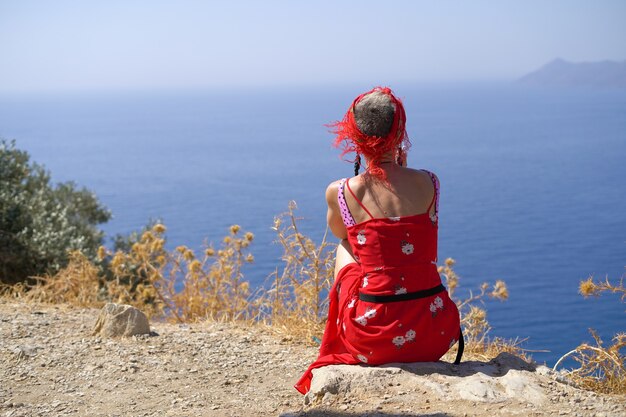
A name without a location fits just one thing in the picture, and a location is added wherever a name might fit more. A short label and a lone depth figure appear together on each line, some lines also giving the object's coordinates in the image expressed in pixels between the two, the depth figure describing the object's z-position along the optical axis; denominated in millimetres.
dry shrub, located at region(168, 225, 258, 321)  6711
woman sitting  3938
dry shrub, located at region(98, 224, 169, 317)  7055
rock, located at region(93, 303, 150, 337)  5523
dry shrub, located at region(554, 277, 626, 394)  4379
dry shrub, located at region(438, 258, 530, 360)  5352
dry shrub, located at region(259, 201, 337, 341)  5809
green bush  8898
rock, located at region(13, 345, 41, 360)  5128
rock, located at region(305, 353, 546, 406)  3707
